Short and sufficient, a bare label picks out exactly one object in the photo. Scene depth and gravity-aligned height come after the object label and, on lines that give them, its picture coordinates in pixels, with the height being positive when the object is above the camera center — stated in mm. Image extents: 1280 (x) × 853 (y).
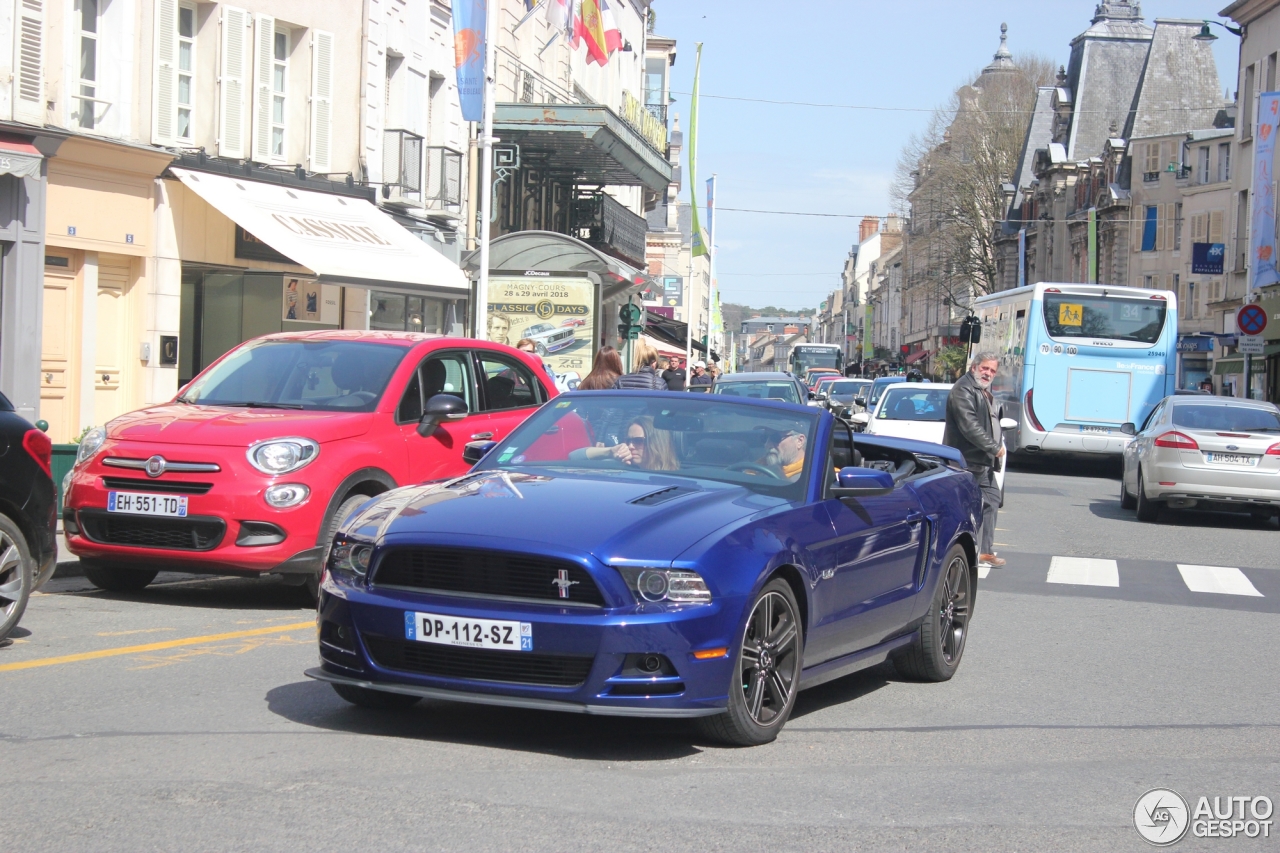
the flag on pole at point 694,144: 41938 +5655
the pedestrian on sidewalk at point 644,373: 15516 -246
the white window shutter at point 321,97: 23672 +3732
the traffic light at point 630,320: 34050 +650
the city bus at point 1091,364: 27797 +18
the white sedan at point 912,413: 22203 -795
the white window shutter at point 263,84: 22141 +3668
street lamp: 46975 +10309
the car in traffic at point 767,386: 22516 -484
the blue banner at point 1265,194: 42625 +4960
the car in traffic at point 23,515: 7547 -930
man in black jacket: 12734 -514
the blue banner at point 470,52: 23609 +4554
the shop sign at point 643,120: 42688 +6721
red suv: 8969 -732
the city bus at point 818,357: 87875 -60
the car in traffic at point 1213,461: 18594 -1124
